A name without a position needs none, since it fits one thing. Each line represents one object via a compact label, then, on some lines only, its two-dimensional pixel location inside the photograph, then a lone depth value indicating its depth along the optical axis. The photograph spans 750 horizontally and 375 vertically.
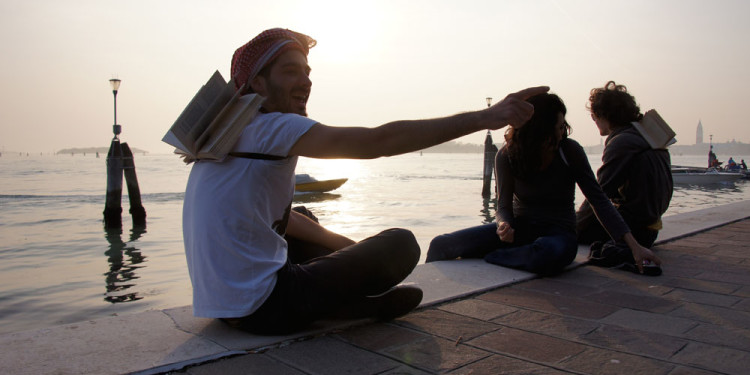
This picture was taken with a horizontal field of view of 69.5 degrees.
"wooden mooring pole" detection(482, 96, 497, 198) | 24.17
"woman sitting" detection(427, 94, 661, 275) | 3.26
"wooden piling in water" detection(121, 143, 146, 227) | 14.89
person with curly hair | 3.93
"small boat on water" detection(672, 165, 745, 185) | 28.34
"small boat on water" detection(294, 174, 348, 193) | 23.60
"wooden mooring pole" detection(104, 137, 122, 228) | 14.23
